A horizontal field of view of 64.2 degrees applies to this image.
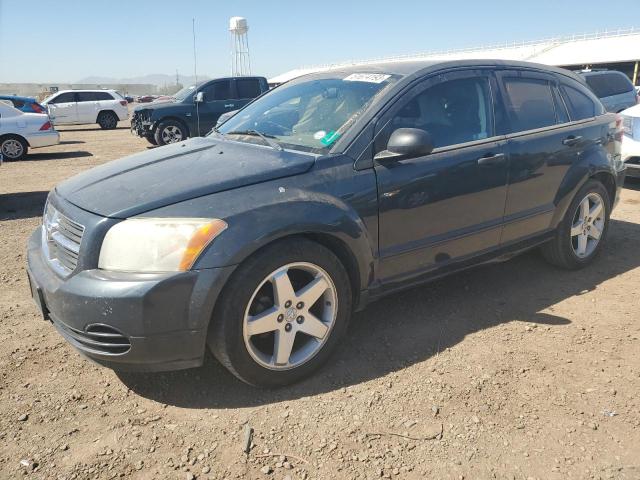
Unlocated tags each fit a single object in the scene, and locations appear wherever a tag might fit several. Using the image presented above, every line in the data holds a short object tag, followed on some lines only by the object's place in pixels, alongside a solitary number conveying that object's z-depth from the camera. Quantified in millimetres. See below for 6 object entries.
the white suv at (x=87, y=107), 21219
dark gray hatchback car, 2371
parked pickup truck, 13305
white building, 39281
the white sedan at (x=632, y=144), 6898
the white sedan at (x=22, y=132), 11328
